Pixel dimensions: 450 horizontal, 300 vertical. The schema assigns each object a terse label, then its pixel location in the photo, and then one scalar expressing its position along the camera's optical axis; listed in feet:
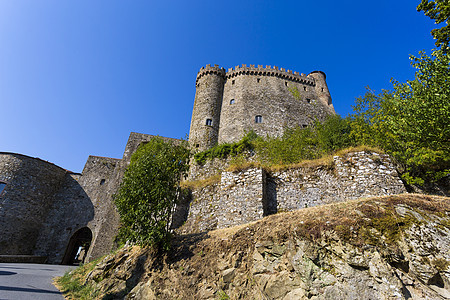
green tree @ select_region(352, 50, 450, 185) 30.76
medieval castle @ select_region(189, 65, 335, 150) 83.92
